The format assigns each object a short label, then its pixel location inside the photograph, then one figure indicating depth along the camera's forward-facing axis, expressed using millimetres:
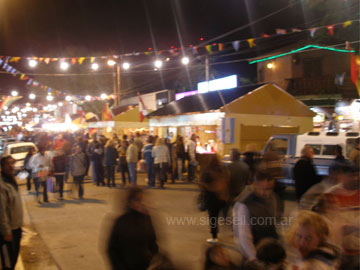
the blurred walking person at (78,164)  9836
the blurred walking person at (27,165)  10708
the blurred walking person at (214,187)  5454
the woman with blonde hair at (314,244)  2229
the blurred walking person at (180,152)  12547
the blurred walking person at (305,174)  5891
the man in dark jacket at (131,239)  2982
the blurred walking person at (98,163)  12067
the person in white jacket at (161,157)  11227
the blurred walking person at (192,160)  12789
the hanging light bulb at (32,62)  17312
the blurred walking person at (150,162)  11656
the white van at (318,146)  9164
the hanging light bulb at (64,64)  18153
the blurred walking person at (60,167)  9661
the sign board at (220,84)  23439
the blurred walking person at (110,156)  11555
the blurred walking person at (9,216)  4047
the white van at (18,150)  15312
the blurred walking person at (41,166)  9336
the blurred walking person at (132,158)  11211
